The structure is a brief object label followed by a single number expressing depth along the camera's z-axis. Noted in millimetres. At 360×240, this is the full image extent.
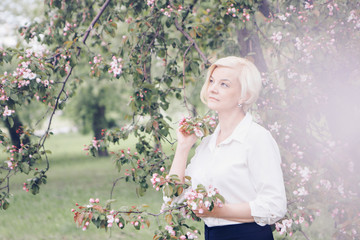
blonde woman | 2713
